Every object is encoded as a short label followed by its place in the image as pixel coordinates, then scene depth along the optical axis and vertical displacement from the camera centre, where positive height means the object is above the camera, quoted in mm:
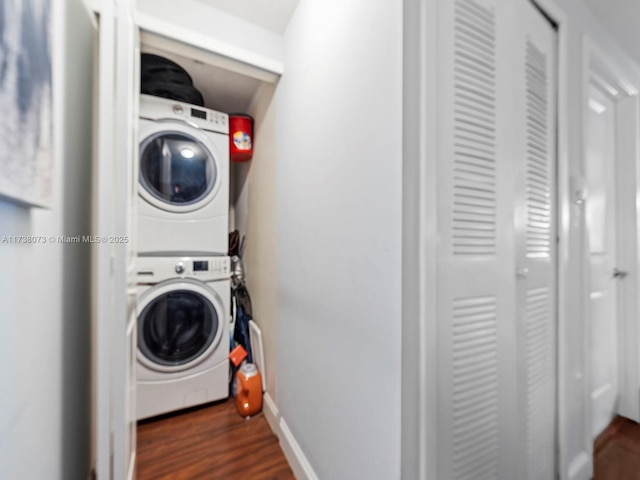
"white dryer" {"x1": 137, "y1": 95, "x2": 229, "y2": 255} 1618 +427
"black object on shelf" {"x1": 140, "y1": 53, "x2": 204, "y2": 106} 1651 +1088
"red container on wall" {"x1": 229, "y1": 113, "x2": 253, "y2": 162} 1973 +832
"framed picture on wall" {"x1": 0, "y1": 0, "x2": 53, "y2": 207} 390 +250
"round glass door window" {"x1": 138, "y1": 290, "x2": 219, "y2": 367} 1582 -580
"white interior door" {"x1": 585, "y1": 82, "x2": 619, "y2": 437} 1482 -101
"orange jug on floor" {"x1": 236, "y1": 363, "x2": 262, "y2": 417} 1632 -1003
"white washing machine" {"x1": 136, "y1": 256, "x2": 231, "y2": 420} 1570 -615
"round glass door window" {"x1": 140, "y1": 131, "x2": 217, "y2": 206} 1634 +495
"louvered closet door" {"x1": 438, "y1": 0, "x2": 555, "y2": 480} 701 -9
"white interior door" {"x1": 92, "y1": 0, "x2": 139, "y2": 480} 688 +7
